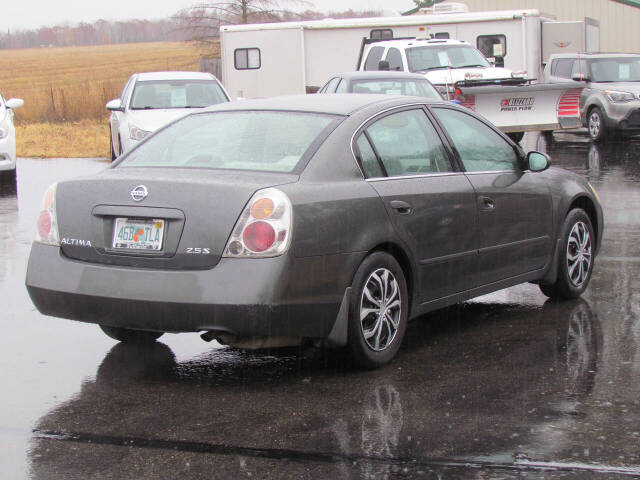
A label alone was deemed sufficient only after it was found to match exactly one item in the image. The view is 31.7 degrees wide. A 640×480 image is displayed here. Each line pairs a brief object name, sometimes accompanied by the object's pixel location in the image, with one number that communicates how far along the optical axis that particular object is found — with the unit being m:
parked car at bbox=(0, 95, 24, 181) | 15.90
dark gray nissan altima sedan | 5.43
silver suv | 22.30
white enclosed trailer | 26.67
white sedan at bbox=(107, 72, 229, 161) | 17.52
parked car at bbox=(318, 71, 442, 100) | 17.00
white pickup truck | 21.58
